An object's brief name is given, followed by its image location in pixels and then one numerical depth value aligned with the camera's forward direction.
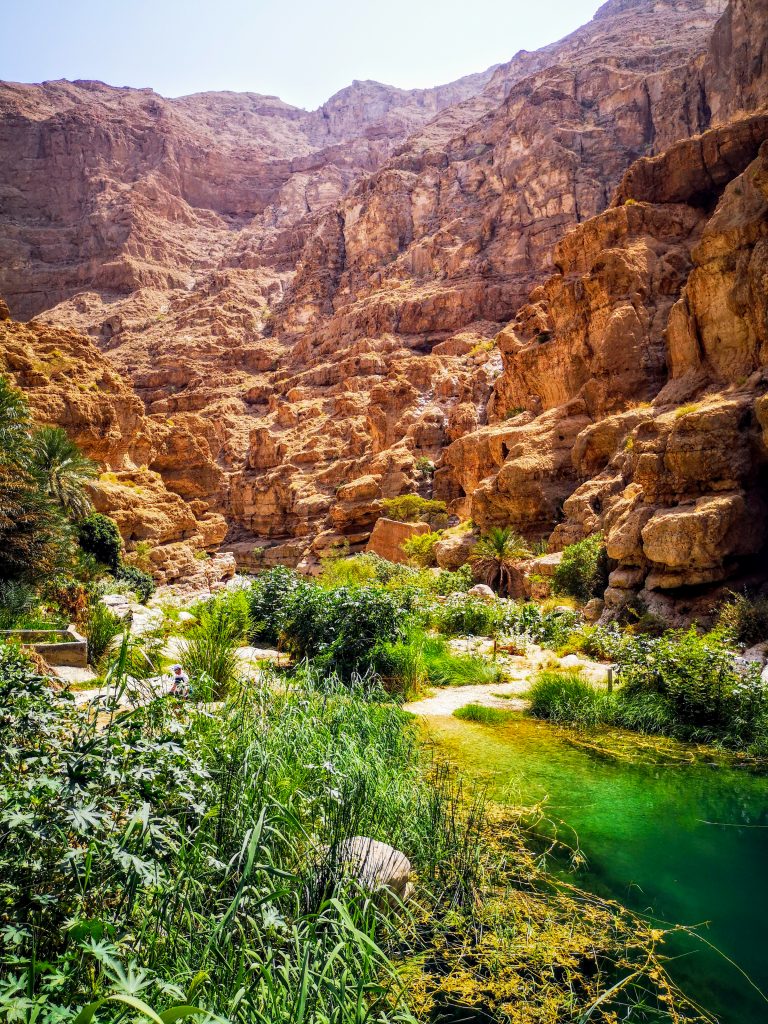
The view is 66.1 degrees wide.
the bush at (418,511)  37.59
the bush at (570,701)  8.06
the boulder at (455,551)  27.50
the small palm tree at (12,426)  13.95
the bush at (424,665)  9.40
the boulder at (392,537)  34.38
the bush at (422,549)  29.98
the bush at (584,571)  18.62
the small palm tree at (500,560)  22.70
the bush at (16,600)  10.75
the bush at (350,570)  20.81
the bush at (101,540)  23.27
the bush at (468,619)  14.91
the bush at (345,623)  9.39
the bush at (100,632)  9.45
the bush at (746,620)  11.90
